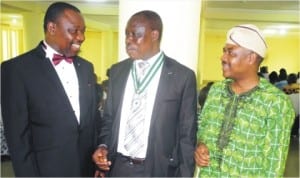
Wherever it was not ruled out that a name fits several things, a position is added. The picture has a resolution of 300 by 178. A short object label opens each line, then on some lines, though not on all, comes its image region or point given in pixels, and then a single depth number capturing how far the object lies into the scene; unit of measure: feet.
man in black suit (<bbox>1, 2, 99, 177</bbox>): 5.20
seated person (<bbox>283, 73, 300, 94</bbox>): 21.58
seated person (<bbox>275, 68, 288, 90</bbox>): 24.44
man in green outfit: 5.14
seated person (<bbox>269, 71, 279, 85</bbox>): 25.55
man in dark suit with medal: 5.35
